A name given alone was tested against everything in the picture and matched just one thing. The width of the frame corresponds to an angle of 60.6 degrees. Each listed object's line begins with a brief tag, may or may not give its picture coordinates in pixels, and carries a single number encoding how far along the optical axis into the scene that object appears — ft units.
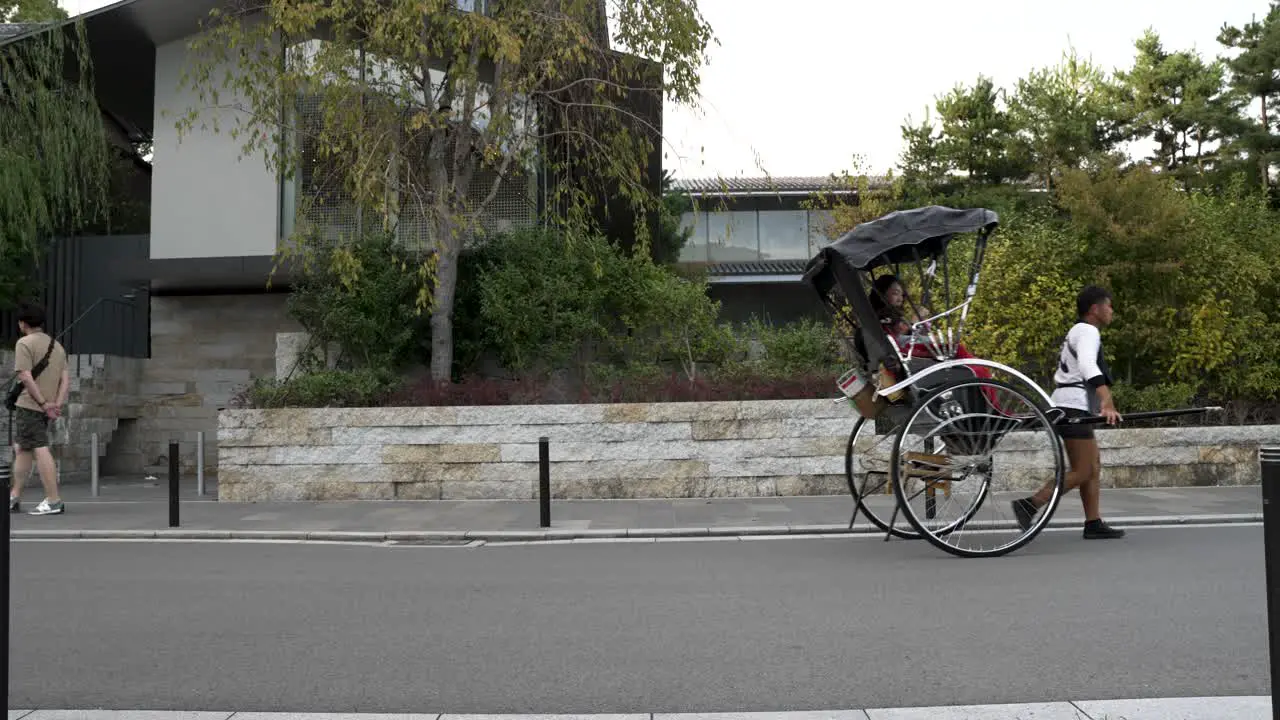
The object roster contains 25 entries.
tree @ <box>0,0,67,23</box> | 94.22
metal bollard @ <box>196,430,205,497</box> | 45.24
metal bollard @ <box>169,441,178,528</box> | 34.65
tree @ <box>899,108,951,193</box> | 108.88
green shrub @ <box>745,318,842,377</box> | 46.24
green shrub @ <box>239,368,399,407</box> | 43.96
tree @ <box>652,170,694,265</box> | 98.53
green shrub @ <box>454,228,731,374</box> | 48.01
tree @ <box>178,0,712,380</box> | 44.47
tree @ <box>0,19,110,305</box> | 55.52
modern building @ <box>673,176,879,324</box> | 114.73
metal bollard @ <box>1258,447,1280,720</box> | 10.05
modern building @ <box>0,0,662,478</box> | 56.29
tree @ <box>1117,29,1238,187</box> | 104.58
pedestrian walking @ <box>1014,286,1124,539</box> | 26.53
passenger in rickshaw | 27.35
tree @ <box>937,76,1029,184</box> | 107.24
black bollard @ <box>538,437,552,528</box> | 33.45
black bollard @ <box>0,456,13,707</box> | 10.84
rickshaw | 25.04
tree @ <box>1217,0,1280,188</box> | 97.19
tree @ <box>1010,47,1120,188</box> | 100.42
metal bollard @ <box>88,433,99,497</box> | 45.44
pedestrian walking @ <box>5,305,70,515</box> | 36.86
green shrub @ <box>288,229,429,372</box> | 48.03
